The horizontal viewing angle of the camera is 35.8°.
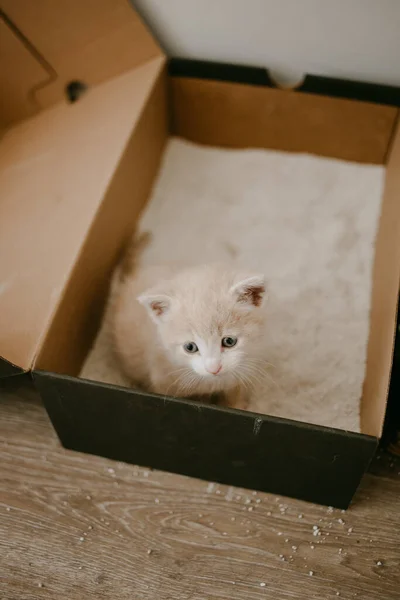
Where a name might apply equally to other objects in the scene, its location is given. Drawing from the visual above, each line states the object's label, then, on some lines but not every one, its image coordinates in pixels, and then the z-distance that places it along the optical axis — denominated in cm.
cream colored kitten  38
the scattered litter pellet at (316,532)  42
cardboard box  39
